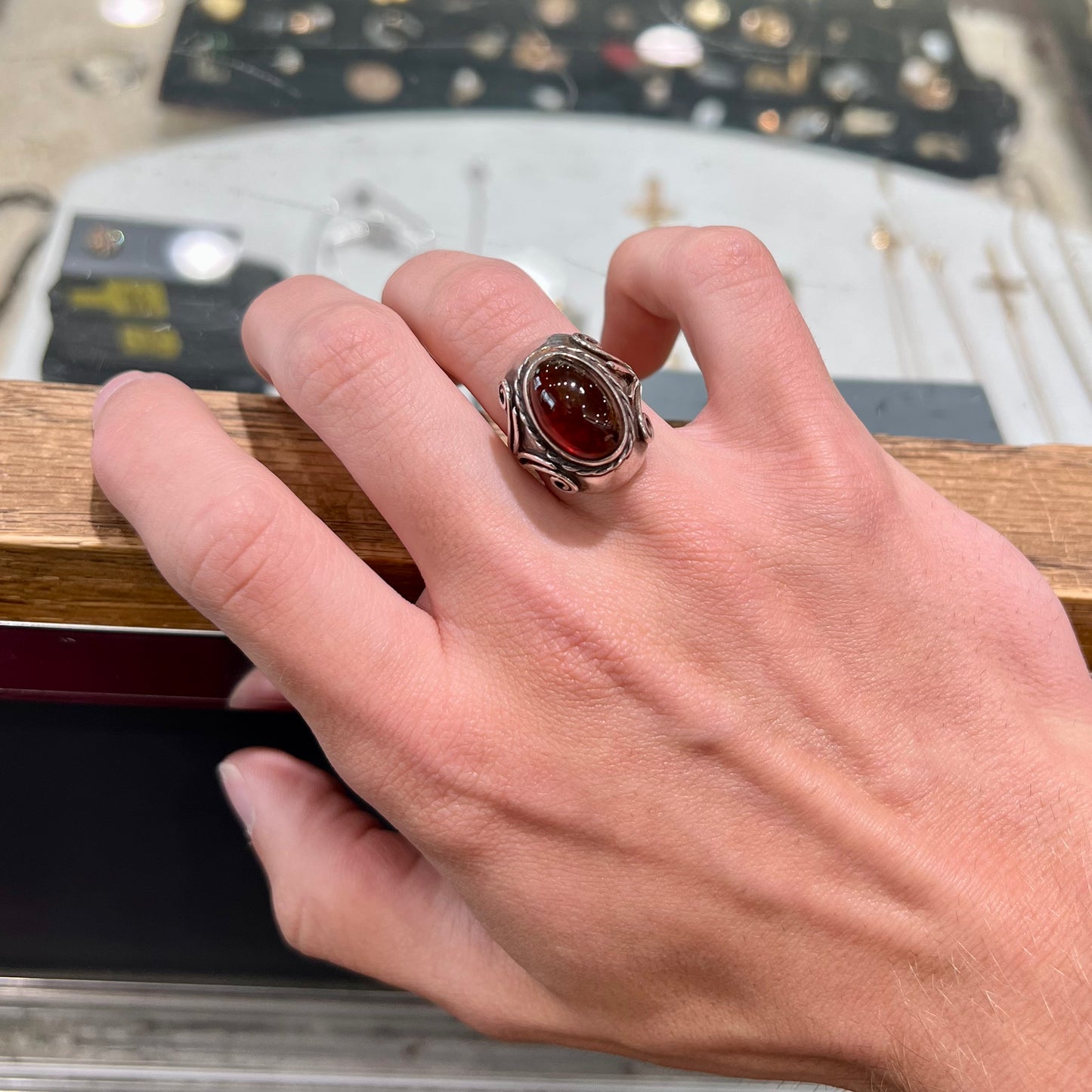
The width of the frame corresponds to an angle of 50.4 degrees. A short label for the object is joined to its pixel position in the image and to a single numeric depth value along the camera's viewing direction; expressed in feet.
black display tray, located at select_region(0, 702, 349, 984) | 0.64
